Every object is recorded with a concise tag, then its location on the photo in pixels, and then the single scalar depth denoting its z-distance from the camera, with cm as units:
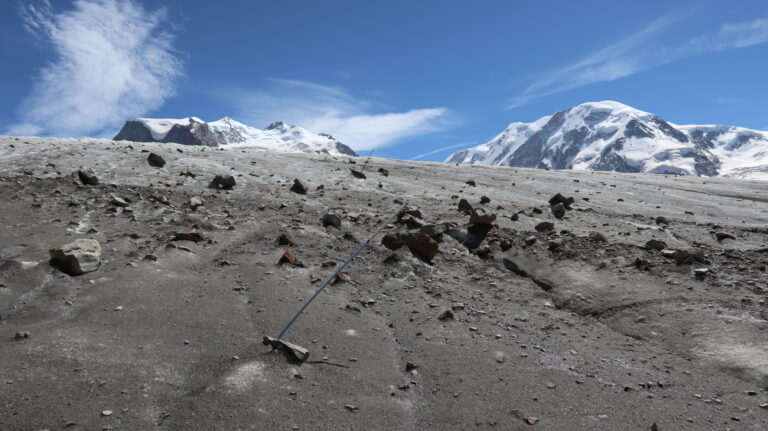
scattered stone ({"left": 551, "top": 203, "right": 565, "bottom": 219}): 1090
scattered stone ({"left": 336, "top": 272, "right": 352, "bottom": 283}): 682
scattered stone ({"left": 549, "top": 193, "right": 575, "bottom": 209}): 1192
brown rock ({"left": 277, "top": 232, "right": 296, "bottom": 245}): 786
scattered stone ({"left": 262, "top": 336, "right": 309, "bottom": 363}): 450
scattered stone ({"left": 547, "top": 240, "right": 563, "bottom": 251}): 830
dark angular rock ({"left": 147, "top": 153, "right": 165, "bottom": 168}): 1198
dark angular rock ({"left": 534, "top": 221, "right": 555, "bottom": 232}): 944
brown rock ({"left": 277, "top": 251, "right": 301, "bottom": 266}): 717
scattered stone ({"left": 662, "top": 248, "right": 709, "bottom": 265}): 741
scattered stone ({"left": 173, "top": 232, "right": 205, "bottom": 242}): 747
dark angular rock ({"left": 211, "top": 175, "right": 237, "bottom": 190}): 1080
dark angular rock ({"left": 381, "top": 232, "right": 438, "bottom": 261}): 784
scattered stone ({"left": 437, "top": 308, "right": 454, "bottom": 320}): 592
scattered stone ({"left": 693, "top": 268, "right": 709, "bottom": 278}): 699
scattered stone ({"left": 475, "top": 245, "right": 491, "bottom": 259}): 820
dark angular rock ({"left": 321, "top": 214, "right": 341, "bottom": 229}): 905
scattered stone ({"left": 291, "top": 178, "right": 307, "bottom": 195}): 1142
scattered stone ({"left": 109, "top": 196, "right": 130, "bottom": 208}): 866
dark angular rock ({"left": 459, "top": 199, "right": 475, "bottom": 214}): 1064
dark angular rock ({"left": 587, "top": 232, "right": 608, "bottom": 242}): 864
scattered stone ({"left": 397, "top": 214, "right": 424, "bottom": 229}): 912
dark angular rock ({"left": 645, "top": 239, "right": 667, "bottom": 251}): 818
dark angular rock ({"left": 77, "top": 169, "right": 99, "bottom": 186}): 971
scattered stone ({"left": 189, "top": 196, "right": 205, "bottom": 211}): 909
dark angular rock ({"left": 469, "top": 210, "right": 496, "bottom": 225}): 897
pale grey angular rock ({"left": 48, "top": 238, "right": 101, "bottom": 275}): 595
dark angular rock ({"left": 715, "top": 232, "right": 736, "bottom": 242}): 932
